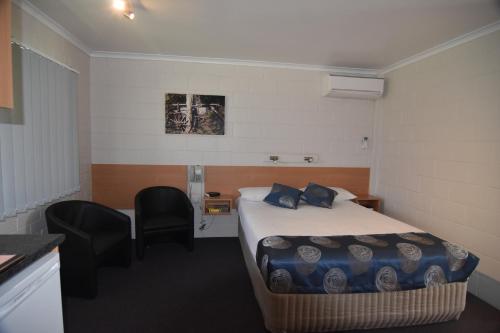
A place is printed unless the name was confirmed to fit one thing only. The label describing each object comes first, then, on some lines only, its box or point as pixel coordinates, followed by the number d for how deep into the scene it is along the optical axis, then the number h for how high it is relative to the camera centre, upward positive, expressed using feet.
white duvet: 8.19 -2.51
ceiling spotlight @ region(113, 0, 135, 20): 7.22 +3.63
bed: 6.43 -3.87
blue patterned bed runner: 6.44 -2.84
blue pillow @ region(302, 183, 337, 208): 11.25 -2.06
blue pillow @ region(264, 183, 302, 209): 10.91 -2.08
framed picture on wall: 12.35 +1.35
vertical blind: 7.30 +0.01
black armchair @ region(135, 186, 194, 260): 10.32 -3.06
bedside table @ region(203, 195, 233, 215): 11.92 -2.71
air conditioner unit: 12.59 +2.84
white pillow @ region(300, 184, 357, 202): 12.28 -2.20
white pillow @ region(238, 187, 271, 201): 11.74 -2.09
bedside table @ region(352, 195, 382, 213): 12.97 -2.55
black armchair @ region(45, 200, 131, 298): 7.73 -3.18
